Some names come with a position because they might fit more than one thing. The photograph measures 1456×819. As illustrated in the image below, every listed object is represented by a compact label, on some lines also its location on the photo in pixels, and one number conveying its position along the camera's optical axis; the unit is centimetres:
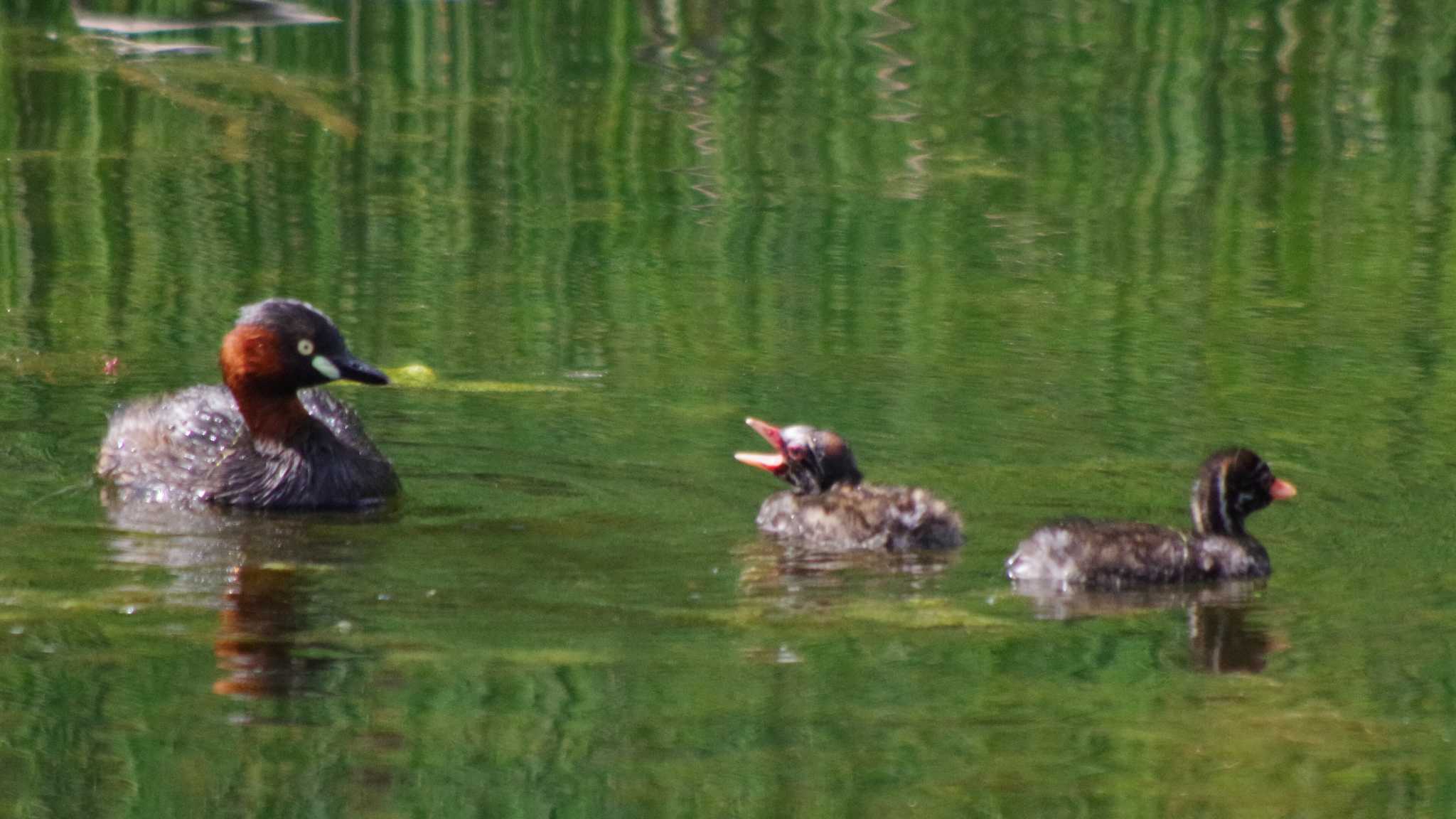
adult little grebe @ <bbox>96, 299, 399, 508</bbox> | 1811
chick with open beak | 1631
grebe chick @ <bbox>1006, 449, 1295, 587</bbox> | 1540
